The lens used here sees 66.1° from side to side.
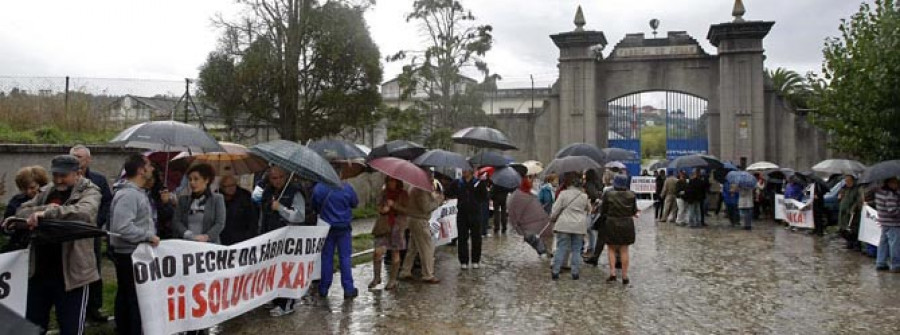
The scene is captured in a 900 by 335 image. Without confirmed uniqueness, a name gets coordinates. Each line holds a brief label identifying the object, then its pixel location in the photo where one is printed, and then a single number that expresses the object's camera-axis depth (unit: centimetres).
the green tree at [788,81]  5036
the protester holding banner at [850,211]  1441
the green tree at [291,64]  1927
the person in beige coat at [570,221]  1062
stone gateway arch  2827
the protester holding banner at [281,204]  804
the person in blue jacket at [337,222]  870
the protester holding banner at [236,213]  765
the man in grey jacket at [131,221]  592
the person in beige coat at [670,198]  2120
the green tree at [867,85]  1566
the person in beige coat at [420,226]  992
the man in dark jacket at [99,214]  723
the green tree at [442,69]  2723
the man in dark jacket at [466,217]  1143
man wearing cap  566
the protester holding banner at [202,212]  705
